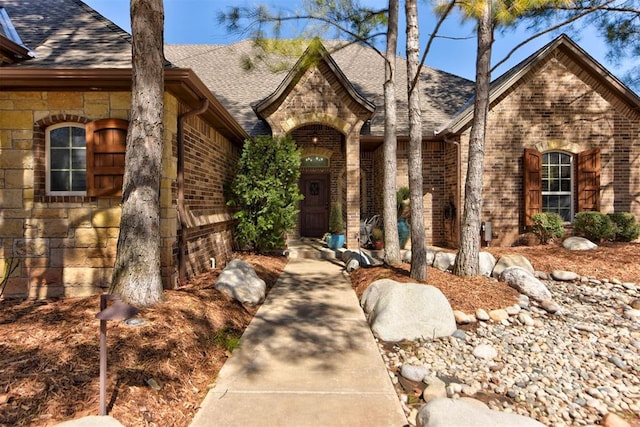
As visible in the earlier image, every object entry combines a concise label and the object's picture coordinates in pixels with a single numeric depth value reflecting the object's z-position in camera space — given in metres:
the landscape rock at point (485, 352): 3.60
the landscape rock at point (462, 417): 2.16
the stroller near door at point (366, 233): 10.23
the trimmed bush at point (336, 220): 10.40
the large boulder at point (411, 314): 4.03
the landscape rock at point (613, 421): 2.52
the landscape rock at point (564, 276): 6.34
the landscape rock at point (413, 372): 3.14
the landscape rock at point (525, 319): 4.46
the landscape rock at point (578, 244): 8.01
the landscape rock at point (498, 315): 4.57
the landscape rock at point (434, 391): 2.82
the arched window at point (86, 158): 5.03
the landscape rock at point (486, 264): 6.42
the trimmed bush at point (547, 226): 8.96
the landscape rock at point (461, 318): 4.44
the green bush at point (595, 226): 8.65
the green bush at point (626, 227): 8.82
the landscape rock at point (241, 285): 5.14
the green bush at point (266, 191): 8.42
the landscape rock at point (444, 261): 6.97
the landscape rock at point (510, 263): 6.32
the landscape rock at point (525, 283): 5.28
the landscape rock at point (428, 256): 7.41
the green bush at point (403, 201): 9.85
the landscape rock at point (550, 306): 4.87
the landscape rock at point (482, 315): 4.54
